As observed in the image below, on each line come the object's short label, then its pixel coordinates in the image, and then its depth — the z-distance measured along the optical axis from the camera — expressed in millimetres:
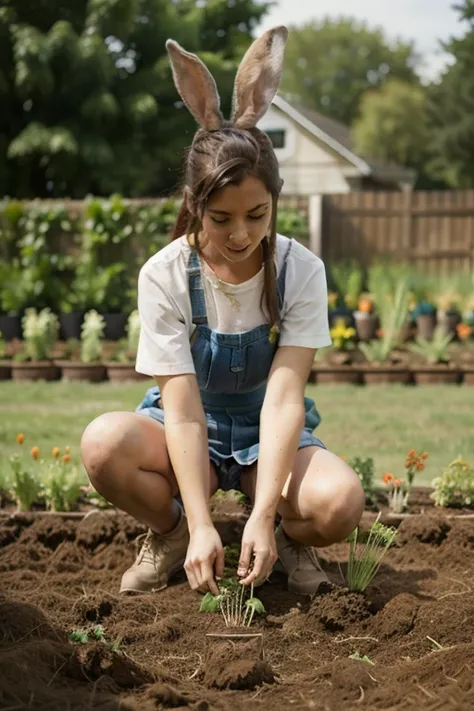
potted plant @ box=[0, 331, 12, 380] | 7965
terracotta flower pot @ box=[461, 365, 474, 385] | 7582
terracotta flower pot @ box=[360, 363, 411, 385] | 7625
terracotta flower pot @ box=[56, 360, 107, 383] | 7797
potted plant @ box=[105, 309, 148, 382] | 7750
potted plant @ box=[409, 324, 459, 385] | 7598
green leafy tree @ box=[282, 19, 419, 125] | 59406
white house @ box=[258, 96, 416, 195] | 31719
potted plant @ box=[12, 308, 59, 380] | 7879
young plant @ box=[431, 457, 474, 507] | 3521
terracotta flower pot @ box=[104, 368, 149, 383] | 7734
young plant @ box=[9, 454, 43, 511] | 3438
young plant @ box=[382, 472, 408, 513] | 3416
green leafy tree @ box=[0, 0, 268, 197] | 20625
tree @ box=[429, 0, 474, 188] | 26844
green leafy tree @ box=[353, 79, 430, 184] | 37062
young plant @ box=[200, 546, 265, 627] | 2465
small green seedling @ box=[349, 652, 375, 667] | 2169
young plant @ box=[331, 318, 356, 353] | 8070
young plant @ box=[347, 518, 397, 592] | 2658
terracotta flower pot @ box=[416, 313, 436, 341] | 9727
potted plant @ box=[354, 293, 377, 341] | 9617
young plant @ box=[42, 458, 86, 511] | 3512
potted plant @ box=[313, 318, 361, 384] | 7656
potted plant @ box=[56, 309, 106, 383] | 7801
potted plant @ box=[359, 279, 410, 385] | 7645
